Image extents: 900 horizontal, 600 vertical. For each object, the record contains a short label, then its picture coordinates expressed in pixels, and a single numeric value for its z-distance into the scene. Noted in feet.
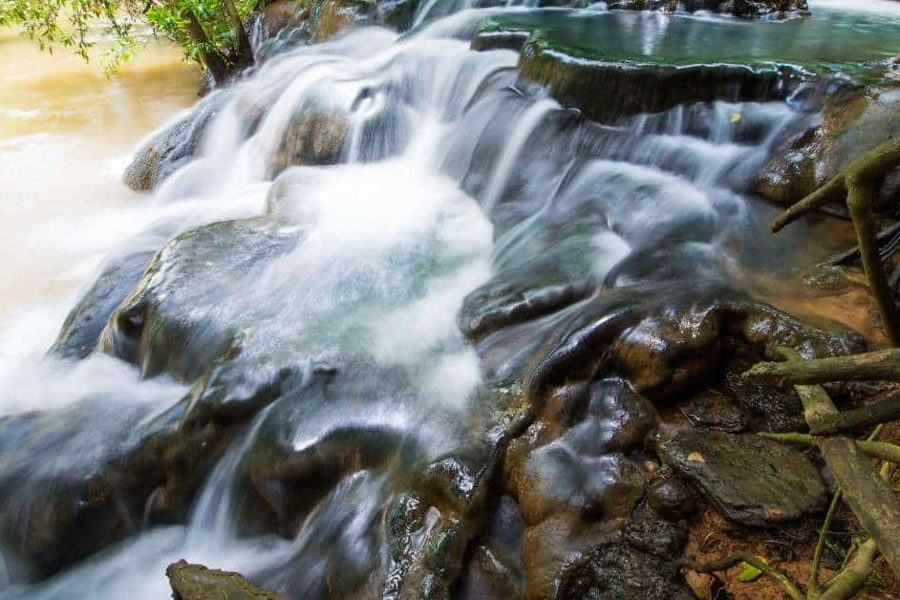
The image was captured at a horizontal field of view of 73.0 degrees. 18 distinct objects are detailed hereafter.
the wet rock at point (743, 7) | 24.19
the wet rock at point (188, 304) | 13.76
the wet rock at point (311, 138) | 21.89
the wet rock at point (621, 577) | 8.12
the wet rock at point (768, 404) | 9.47
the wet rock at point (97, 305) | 15.92
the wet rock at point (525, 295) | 12.27
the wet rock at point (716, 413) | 9.69
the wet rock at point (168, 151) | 25.72
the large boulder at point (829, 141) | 13.01
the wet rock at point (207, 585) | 7.02
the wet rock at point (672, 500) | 8.76
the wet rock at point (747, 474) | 8.30
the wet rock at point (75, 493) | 11.43
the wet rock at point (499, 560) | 8.77
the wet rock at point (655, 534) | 8.47
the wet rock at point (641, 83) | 15.65
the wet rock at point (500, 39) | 20.95
